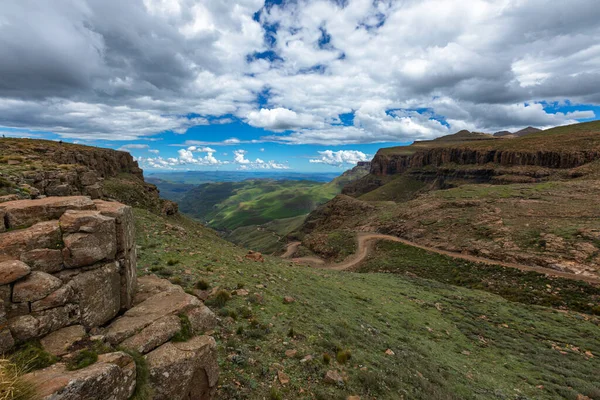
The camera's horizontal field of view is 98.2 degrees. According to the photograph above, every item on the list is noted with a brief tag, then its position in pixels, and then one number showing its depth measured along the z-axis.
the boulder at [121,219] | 10.05
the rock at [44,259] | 7.97
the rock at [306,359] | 12.24
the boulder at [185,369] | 7.50
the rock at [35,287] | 7.21
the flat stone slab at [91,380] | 5.61
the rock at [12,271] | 7.12
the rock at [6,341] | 6.52
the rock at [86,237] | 8.54
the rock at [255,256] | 32.25
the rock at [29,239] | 7.90
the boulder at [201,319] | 9.88
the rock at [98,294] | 8.47
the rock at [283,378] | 10.66
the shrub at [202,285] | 17.00
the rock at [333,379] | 11.30
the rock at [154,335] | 8.00
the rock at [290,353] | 12.43
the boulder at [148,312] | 8.47
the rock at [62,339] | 7.07
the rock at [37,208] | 8.94
